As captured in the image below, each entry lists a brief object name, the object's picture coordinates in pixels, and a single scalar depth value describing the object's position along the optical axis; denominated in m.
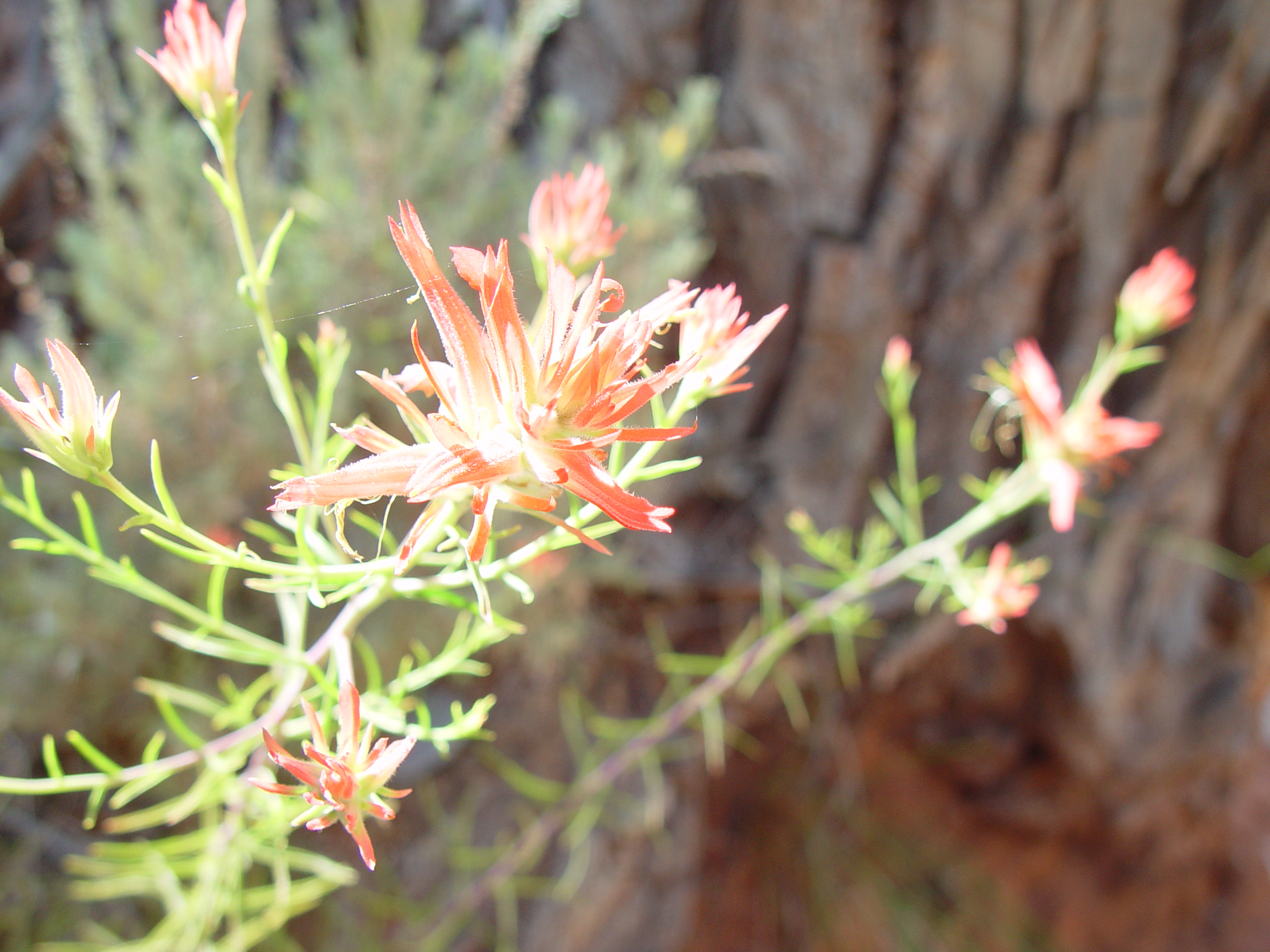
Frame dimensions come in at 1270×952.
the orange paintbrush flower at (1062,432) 0.44
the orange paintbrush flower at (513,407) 0.20
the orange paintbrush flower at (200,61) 0.30
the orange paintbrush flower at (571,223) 0.34
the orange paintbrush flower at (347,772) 0.23
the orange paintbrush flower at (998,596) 0.45
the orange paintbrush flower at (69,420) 0.22
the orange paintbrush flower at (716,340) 0.28
